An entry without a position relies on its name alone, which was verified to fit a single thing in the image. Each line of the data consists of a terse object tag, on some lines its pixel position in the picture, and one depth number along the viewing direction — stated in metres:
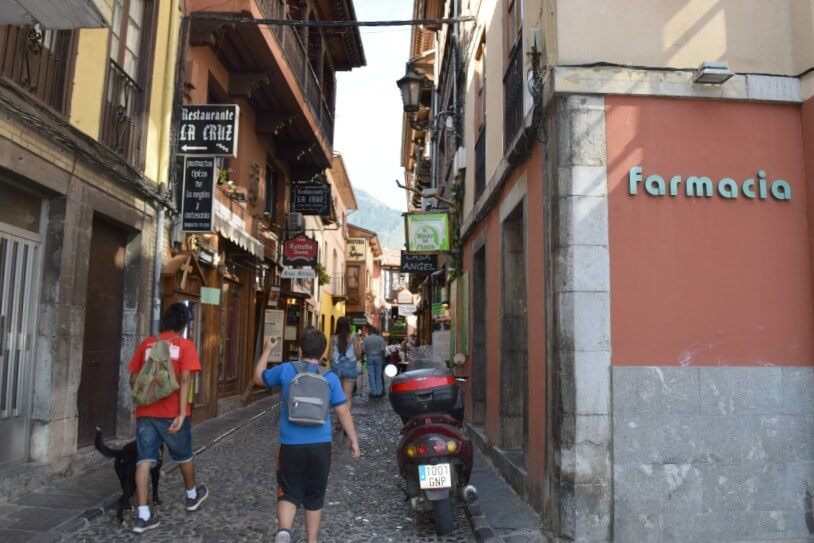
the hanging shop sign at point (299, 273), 16.92
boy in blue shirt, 4.43
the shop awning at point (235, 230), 11.67
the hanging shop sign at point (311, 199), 18.61
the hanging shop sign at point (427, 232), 12.86
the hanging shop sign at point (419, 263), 18.53
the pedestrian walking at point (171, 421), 5.49
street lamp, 12.82
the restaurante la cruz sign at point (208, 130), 10.18
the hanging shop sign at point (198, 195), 10.18
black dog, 5.61
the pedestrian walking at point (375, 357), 16.54
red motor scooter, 5.28
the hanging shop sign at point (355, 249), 48.22
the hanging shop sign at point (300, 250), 17.62
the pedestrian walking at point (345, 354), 11.13
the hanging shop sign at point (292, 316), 19.91
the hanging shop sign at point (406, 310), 30.45
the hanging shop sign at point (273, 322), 15.09
